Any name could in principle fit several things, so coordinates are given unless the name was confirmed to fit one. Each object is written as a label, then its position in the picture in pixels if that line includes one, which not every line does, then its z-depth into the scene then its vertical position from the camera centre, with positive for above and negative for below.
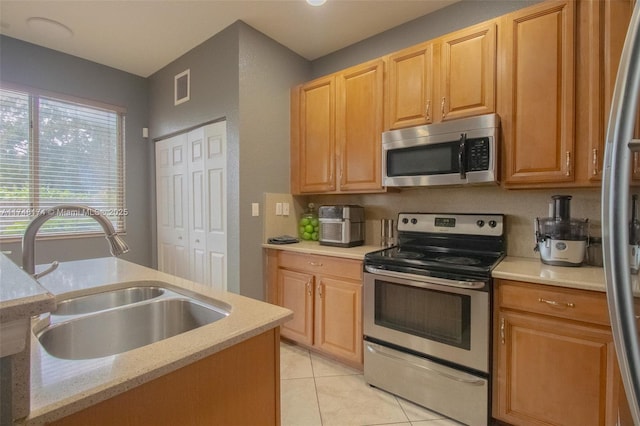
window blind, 2.66 +0.46
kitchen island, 0.58 -0.36
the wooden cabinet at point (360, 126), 2.34 +0.66
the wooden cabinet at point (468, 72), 1.87 +0.87
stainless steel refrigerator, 0.57 -0.01
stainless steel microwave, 1.83 +0.36
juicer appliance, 1.66 -0.16
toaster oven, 2.47 -0.14
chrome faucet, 0.97 -0.08
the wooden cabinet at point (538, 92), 1.66 +0.66
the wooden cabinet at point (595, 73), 1.53 +0.70
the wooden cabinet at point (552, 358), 1.37 -0.72
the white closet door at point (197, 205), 2.91 +0.04
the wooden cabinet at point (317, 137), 2.61 +0.63
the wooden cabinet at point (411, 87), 2.09 +0.86
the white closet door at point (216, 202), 2.69 +0.06
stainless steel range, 1.64 -0.64
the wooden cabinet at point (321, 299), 2.17 -0.70
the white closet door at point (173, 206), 3.15 +0.03
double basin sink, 1.00 -0.41
